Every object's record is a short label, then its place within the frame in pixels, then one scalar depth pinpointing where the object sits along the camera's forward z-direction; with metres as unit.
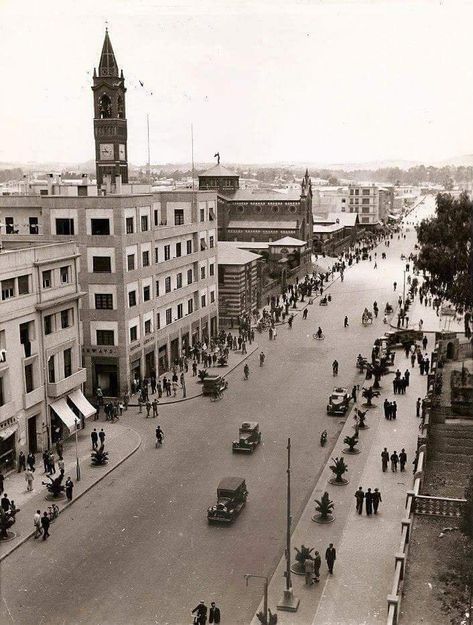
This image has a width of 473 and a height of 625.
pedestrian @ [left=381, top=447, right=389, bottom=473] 36.94
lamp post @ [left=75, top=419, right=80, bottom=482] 36.38
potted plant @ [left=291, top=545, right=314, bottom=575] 27.06
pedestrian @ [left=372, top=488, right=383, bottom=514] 32.14
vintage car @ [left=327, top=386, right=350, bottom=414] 47.12
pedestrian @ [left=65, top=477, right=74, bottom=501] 33.78
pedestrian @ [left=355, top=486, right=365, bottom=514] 32.12
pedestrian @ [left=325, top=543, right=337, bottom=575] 26.86
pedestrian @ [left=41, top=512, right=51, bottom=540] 30.17
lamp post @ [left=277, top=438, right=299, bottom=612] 24.55
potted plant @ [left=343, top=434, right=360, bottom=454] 39.81
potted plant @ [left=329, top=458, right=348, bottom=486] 35.53
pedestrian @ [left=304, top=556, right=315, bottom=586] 26.22
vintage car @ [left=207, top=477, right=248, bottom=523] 31.25
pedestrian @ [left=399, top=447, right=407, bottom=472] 37.06
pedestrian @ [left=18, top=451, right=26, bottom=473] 38.09
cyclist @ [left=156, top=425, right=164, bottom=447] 41.38
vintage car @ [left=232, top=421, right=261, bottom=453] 39.94
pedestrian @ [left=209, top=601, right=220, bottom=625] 23.83
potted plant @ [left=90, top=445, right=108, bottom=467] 38.38
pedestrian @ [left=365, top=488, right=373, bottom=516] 32.12
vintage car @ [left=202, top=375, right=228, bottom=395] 50.94
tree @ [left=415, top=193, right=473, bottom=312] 61.05
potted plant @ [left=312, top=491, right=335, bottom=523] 31.31
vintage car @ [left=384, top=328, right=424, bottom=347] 68.76
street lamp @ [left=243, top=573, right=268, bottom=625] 20.95
